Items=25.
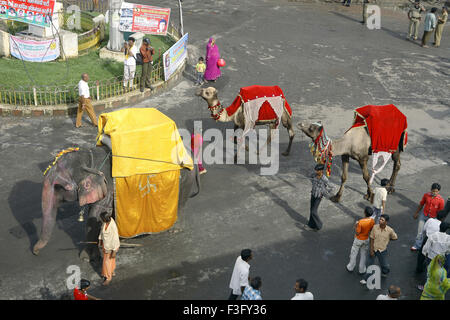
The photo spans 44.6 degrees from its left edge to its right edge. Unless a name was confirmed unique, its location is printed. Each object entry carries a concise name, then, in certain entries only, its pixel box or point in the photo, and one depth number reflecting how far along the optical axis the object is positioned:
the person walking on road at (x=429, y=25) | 22.22
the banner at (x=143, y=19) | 17.16
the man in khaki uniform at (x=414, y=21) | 22.78
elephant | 9.09
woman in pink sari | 17.61
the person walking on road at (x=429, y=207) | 10.01
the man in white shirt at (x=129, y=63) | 16.05
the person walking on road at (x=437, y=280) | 8.25
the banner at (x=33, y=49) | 17.19
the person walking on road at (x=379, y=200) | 10.34
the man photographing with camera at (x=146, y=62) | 16.11
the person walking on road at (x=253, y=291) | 7.45
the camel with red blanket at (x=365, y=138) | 11.47
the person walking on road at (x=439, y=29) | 22.27
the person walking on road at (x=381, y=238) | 9.02
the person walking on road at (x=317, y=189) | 10.29
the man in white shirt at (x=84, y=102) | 14.03
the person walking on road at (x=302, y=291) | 7.50
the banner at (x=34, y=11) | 16.14
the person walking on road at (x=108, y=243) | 8.85
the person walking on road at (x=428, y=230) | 9.15
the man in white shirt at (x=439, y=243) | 8.75
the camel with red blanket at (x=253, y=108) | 12.91
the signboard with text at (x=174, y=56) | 16.84
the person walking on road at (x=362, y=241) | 9.14
